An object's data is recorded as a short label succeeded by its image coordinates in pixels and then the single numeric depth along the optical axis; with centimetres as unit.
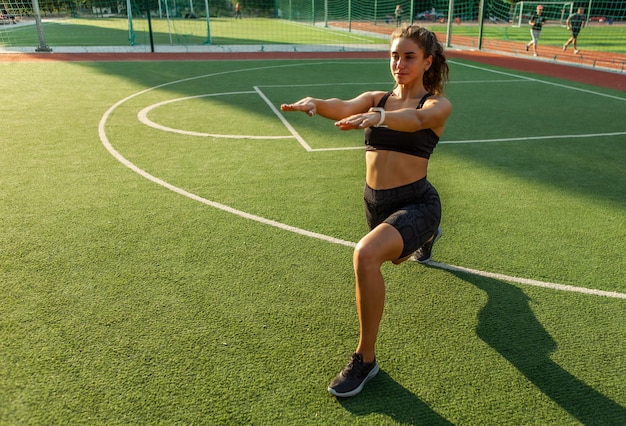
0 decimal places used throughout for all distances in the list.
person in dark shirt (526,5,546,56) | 1894
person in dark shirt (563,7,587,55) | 1989
